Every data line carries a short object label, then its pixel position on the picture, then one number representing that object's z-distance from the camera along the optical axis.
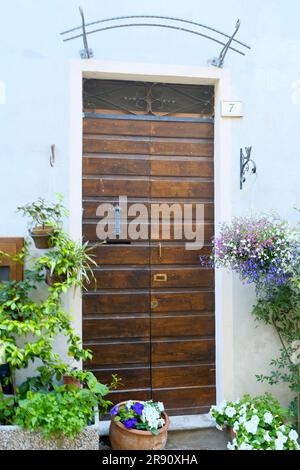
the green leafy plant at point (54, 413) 2.58
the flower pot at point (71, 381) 2.99
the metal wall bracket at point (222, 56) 3.31
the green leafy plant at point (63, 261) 2.91
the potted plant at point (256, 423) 2.84
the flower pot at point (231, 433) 3.13
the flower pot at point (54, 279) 2.98
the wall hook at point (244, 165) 3.43
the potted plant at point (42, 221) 2.97
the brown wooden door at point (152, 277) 3.46
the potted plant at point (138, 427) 2.87
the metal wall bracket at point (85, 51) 3.24
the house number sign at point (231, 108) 3.49
